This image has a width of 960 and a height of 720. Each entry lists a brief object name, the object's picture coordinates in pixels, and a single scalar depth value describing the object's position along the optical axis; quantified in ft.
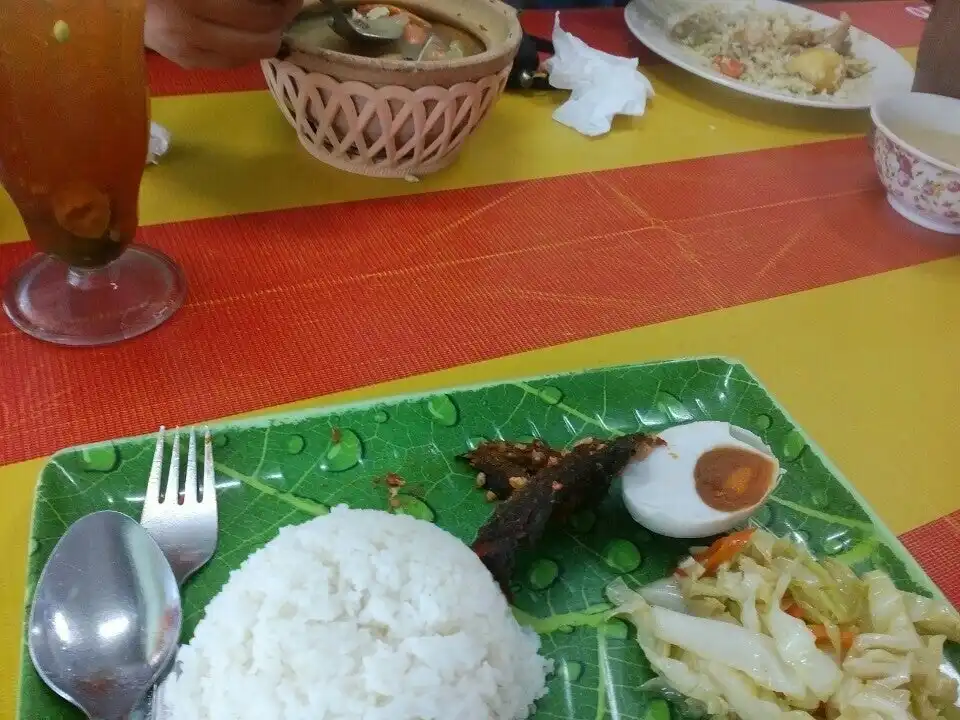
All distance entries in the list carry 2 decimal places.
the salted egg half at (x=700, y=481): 0.94
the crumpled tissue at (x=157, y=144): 1.48
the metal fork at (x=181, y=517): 0.83
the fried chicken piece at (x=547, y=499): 0.88
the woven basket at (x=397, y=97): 1.34
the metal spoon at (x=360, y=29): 1.49
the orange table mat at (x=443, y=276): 1.07
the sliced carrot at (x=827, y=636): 0.85
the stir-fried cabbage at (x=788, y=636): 0.79
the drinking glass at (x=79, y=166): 0.94
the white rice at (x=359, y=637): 0.76
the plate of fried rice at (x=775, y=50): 2.02
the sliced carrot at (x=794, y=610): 0.87
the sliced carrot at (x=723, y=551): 0.91
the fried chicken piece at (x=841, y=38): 2.15
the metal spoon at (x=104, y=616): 0.70
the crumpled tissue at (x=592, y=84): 1.84
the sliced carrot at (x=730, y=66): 2.08
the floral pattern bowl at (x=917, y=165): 1.57
